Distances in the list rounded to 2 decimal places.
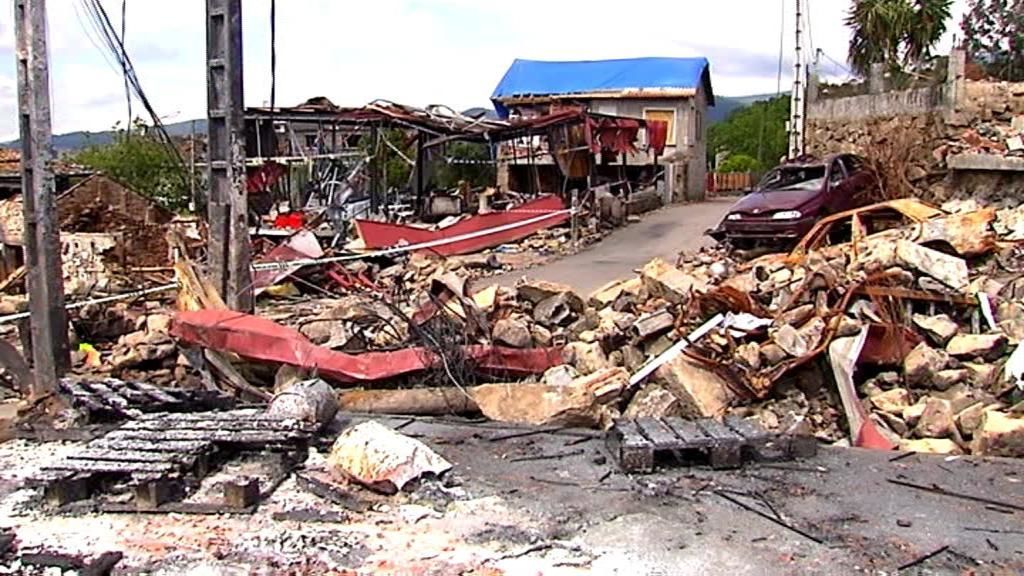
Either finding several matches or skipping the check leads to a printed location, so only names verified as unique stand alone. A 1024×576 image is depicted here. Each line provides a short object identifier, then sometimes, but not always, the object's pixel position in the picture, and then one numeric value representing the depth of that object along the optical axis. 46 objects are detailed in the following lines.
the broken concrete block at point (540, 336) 9.94
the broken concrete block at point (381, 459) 5.55
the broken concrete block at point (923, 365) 8.47
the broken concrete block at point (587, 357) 9.41
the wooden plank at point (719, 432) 5.98
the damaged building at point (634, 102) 31.08
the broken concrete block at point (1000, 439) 6.70
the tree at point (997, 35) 17.70
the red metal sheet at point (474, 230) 17.70
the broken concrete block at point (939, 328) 9.02
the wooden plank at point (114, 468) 5.57
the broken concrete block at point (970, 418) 7.38
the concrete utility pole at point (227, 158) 9.12
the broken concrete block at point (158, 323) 11.20
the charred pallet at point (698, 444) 5.94
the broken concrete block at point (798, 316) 9.30
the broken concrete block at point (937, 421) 7.46
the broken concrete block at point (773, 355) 8.68
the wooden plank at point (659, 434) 5.94
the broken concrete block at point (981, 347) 8.60
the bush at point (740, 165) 45.72
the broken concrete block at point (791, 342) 8.70
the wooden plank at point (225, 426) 6.30
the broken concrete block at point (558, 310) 10.80
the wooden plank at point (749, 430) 6.13
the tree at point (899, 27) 24.41
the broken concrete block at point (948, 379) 8.29
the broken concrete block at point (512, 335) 9.47
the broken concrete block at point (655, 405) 8.00
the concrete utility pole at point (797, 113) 22.75
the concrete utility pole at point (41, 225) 8.17
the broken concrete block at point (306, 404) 6.64
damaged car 14.34
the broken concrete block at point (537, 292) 11.09
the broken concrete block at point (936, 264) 9.54
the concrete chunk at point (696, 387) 8.24
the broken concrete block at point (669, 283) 10.37
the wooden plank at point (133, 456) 5.73
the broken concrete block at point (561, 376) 8.80
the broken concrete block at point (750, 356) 8.61
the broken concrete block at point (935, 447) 7.03
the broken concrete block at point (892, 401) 8.19
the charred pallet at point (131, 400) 7.32
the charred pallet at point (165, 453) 5.44
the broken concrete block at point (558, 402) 7.55
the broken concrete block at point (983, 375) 8.21
